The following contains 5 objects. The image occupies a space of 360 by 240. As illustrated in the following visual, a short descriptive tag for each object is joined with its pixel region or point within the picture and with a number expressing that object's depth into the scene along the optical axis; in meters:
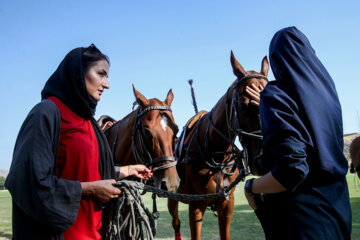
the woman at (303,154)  1.51
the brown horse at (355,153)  4.44
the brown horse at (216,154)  3.61
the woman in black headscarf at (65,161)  1.46
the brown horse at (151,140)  3.52
